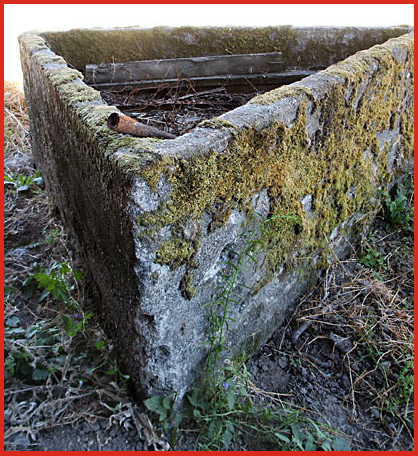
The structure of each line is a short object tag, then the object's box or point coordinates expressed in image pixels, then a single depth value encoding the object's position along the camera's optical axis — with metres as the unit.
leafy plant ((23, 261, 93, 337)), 2.32
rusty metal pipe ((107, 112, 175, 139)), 1.74
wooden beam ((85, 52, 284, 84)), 3.52
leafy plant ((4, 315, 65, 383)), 2.21
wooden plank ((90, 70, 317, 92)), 3.54
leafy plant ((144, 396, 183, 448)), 1.98
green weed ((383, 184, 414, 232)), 3.51
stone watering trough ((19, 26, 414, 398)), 1.72
